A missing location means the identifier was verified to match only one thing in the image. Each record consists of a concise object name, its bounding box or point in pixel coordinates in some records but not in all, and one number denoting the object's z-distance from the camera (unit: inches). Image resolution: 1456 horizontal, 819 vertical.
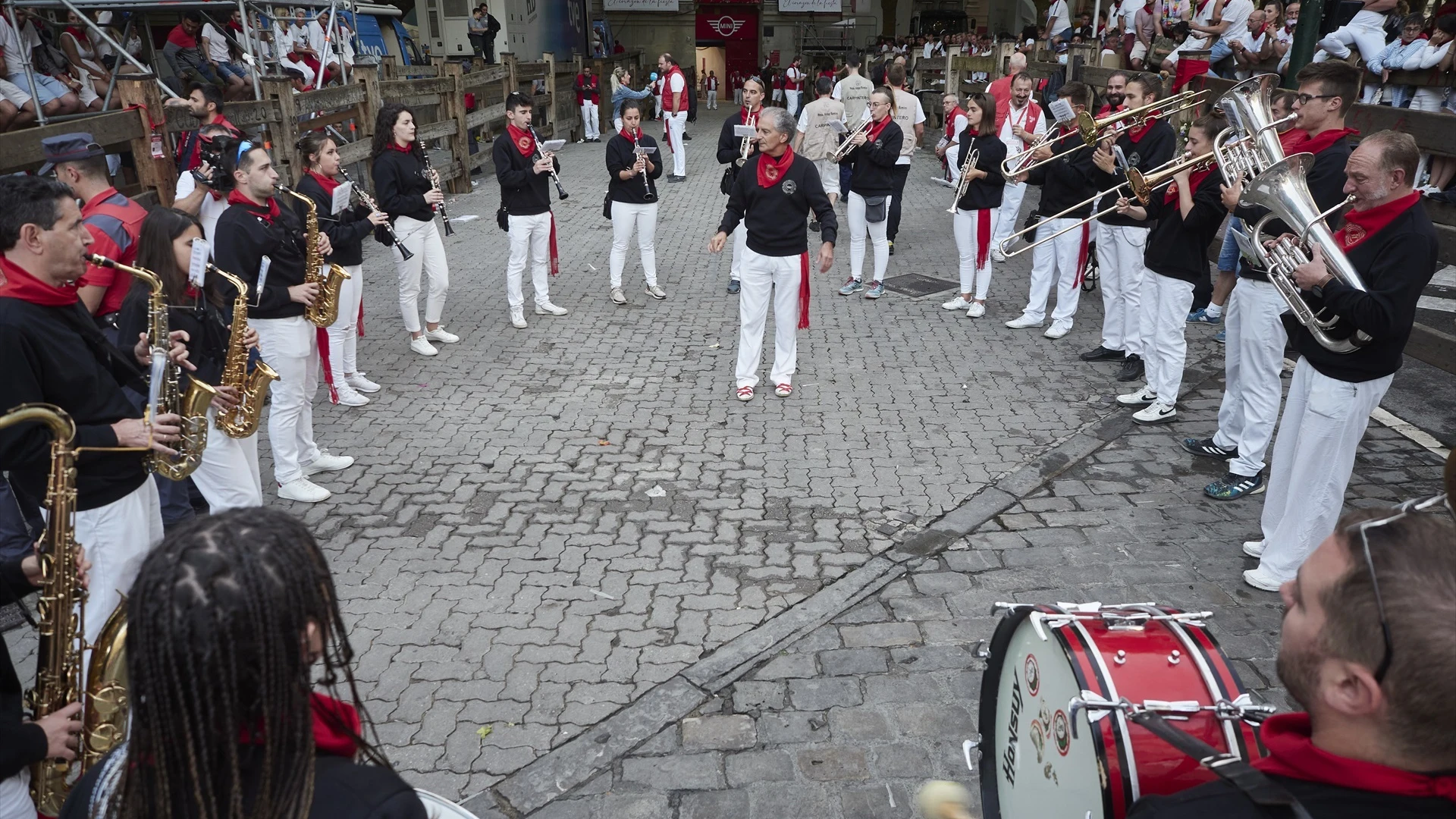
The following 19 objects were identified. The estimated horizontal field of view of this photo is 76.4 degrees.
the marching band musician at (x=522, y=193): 337.4
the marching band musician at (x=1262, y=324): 200.2
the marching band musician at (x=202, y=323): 166.9
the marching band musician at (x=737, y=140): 364.2
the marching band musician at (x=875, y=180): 358.3
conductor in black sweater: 273.3
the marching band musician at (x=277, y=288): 203.3
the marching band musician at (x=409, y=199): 301.3
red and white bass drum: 85.1
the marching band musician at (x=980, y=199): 347.3
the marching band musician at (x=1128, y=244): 280.2
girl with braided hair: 59.6
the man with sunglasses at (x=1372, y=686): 58.5
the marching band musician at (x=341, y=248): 261.6
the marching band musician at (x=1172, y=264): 241.4
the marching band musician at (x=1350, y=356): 157.2
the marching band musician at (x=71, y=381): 126.0
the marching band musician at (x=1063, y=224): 315.0
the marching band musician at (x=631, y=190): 359.6
